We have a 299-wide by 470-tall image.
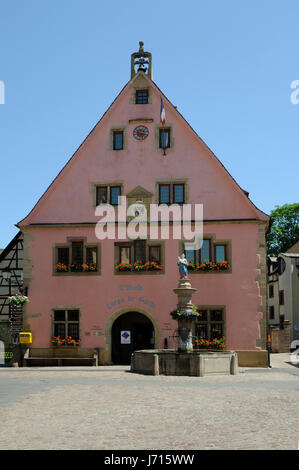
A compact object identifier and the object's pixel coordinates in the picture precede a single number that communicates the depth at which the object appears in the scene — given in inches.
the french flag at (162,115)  1059.9
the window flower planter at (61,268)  1045.8
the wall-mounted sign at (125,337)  1052.5
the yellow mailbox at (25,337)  1020.5
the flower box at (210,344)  984.3
